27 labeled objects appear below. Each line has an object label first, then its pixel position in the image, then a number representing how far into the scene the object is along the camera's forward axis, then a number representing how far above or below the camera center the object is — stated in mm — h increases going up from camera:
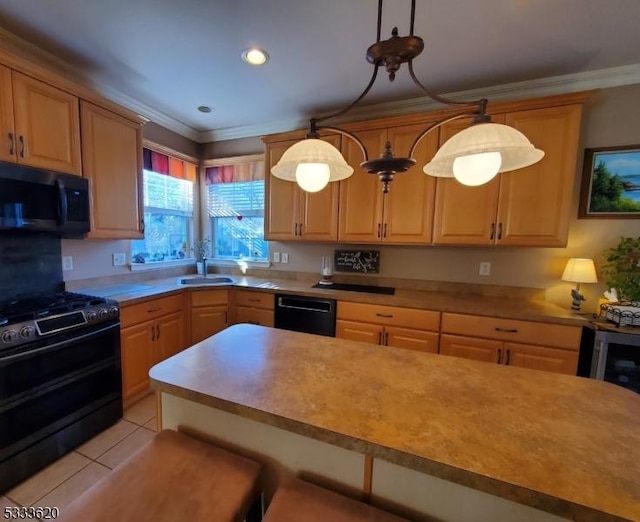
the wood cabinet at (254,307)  2826 -710
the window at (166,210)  3047 +270
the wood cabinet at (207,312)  2865 -780
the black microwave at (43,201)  1694 +184
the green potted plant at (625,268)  2082 -149
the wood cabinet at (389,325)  2311 -710
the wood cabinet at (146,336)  2246 -878
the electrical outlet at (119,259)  2715 -256
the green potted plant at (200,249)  3648 -195
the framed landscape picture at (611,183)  2199 +500
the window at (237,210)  3477 +316
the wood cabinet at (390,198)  2500 +381
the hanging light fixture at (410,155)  919 +318
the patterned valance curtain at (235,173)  3398 +757
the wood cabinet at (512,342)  2004 -711
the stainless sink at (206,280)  3066 -501
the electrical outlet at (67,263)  2312 -265
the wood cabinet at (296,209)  2840 +291
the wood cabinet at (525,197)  2139 +376
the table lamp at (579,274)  2143 -208
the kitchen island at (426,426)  669 -522
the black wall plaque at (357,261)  3014 -228
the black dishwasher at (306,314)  2582 -703
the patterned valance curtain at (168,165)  2996 +763
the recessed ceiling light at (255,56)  1991 +1271
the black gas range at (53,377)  1564 -901
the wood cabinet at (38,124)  1710 +675
